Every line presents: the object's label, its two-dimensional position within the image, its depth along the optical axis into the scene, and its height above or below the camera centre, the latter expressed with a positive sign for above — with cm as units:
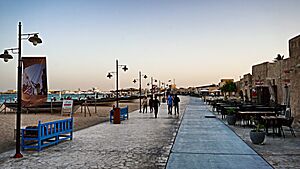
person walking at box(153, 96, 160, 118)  2038 -112
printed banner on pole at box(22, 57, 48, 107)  865 +35
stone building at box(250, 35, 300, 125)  1336 +63
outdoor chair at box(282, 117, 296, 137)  1020 -115
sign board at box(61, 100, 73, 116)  2210 -110
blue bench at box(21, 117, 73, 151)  846 -134
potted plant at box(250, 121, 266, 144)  890 -145
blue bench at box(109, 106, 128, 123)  1703 -146
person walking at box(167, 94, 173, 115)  2327 -99
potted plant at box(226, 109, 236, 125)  1440 -142
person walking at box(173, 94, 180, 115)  2355 -89
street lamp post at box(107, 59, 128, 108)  1814 +137
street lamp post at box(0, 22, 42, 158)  759 +34
